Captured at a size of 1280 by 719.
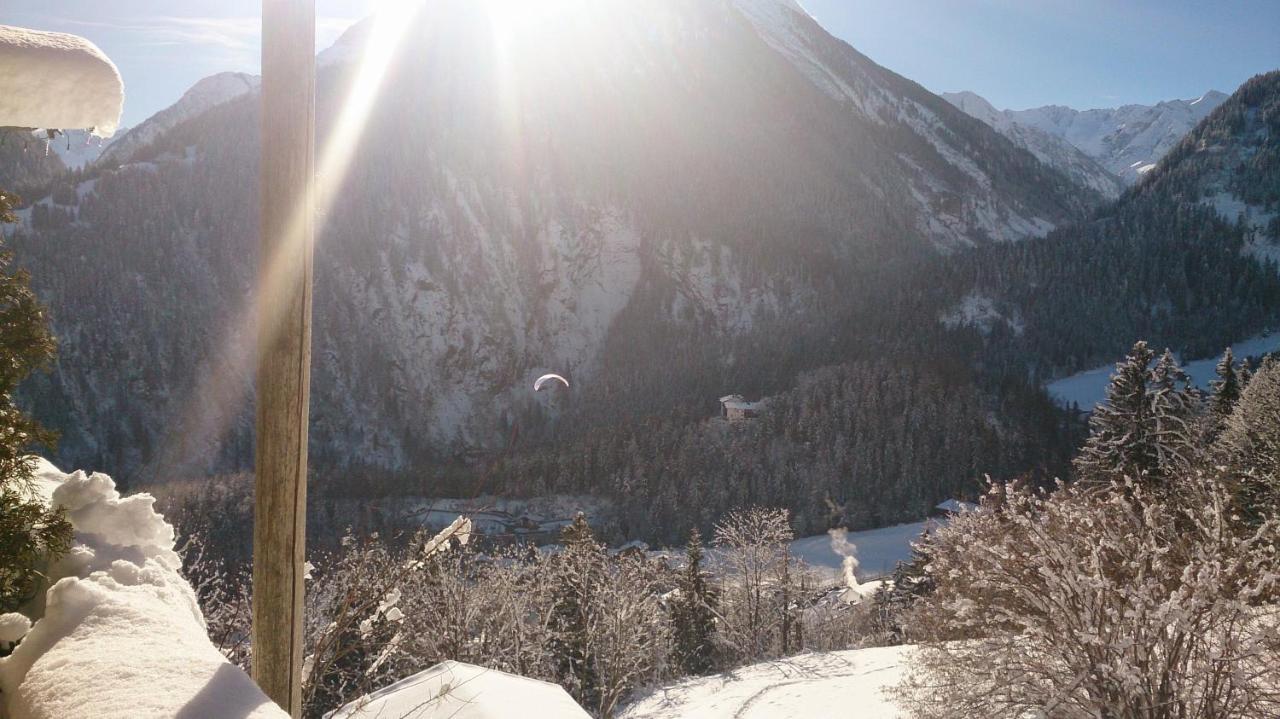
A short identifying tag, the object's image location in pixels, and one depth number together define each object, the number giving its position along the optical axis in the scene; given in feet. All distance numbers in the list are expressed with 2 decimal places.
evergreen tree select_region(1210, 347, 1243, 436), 111.45
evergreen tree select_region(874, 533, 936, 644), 122.42
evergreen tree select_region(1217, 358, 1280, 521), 72.79
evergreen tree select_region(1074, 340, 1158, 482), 84.89
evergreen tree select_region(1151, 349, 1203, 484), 81.82
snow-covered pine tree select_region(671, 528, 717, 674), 124.57
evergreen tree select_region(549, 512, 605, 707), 95.20
